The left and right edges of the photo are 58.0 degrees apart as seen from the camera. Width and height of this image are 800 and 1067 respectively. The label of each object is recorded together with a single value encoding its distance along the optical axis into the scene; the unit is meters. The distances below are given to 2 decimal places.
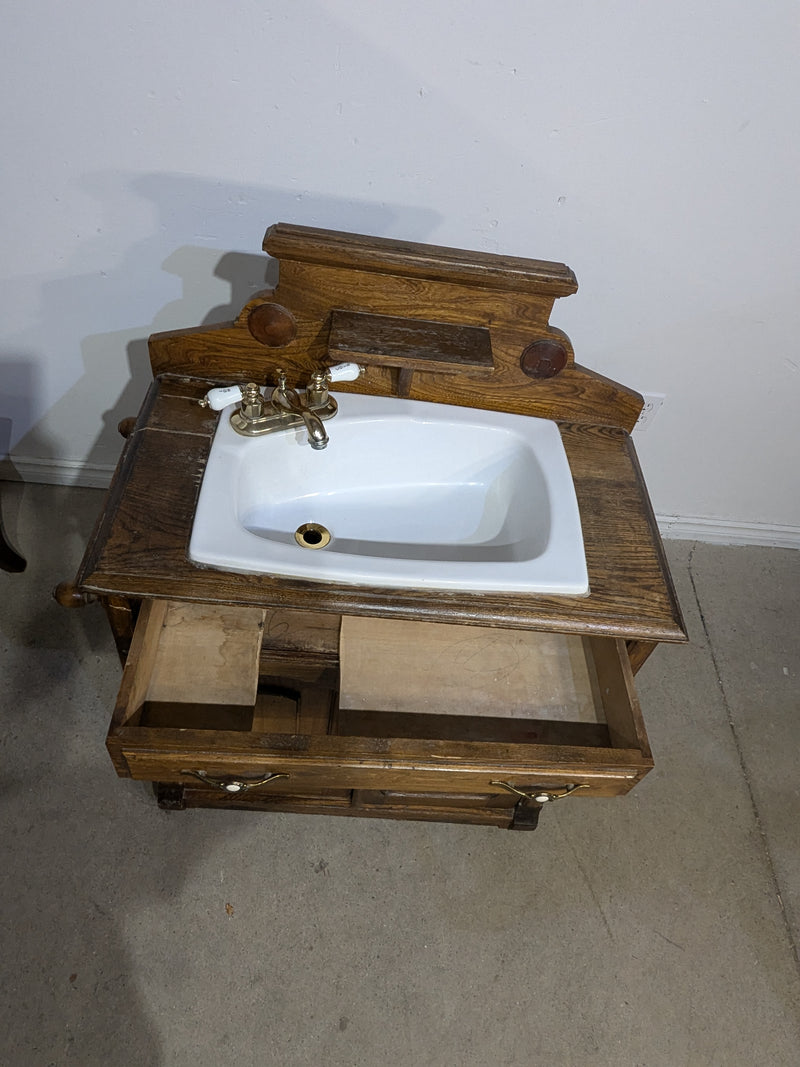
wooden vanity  0.87
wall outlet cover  1.39
